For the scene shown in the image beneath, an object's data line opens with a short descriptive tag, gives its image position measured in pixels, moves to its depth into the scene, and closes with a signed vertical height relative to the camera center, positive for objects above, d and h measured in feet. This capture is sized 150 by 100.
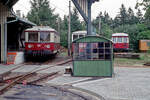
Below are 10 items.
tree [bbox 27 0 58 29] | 157.19 +29.50
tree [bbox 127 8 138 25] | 218.89 +32.75
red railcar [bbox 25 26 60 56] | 60.29 +2.64
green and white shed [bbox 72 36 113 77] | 34.58 -1.06
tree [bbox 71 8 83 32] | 162.89 +18.96
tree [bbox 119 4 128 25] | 228.84 +35.80
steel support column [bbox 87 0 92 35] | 41.88 +5.77
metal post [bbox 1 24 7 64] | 54.39 +1.87
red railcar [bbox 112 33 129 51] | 102.99 +3.90
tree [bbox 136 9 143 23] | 220.33 +35.40
